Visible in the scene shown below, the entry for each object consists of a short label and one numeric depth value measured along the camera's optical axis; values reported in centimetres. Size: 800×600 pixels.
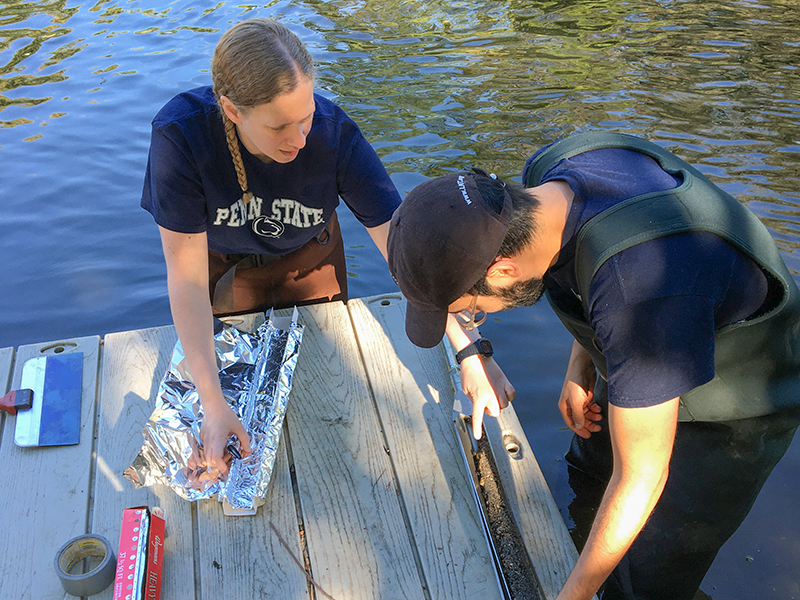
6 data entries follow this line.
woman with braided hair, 169
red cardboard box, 161
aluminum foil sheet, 192
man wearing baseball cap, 125
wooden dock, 173
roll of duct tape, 163
